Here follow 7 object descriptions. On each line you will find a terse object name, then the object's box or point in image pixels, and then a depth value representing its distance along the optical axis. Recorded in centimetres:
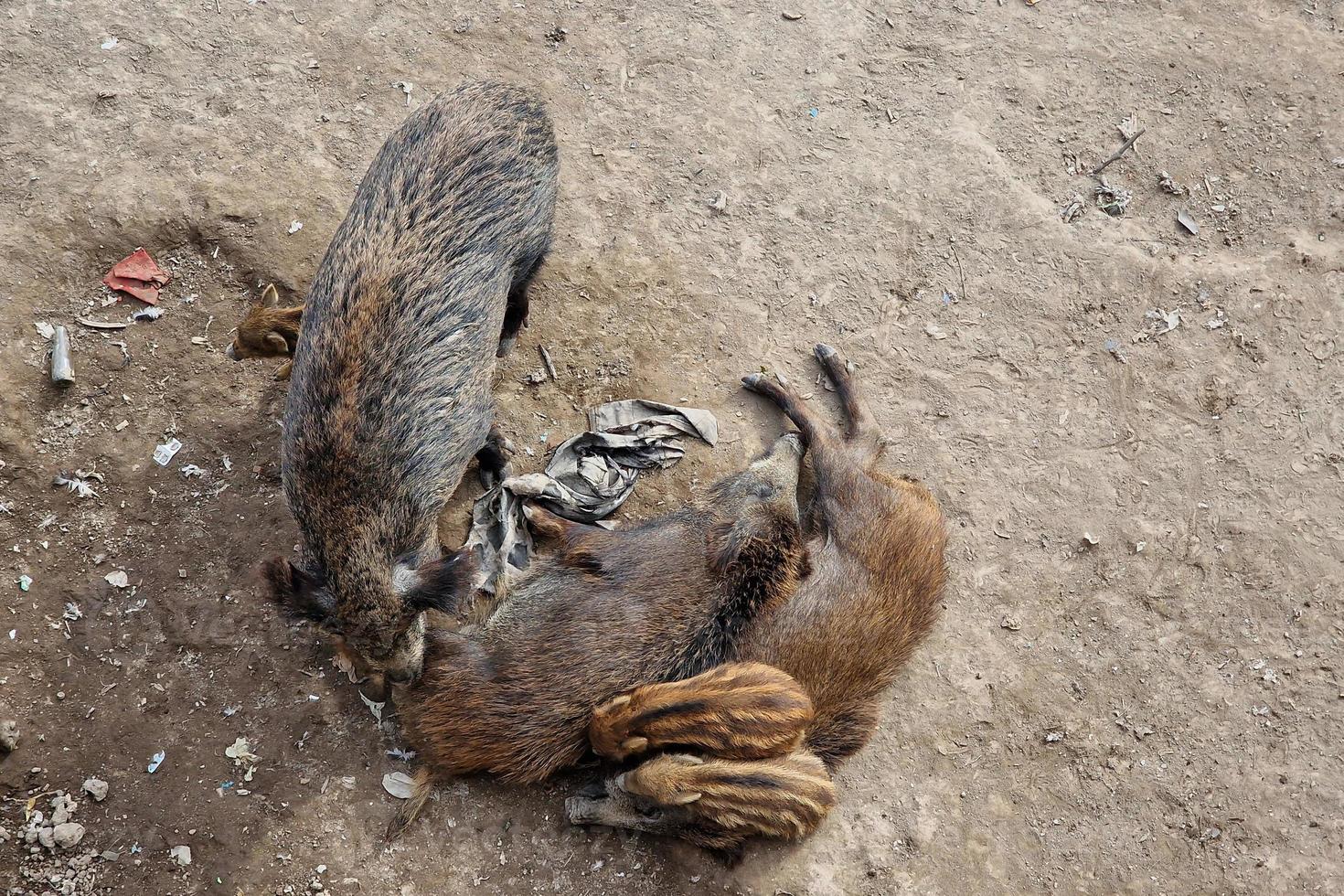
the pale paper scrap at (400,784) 477
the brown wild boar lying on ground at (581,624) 467
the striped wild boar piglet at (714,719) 436
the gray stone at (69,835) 447
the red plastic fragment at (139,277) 579
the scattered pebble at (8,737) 459
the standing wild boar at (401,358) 458
